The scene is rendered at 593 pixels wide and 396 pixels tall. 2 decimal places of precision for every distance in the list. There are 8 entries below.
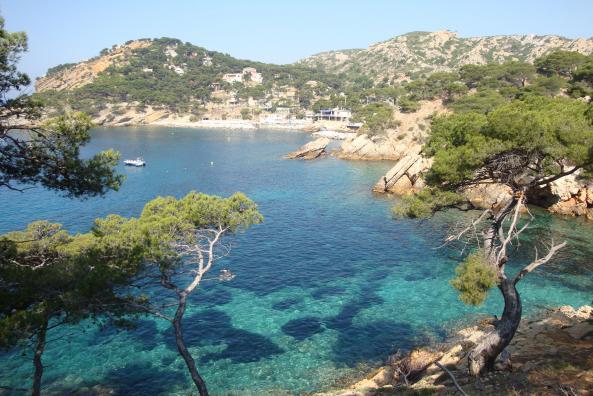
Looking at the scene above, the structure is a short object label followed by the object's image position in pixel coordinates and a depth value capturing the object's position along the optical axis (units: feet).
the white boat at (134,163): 263.74
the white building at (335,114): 552.37
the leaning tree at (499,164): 46.83
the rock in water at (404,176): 187.42
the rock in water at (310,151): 305.73
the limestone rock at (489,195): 148.82
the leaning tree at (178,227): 50.78
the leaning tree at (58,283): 39.34
